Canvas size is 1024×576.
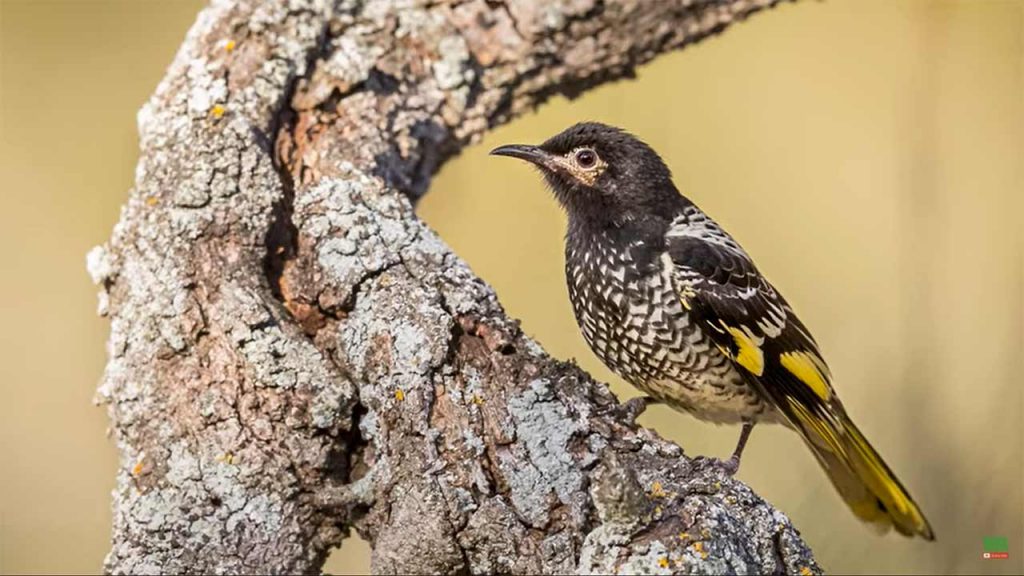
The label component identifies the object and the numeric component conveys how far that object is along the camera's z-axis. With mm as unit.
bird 8453
